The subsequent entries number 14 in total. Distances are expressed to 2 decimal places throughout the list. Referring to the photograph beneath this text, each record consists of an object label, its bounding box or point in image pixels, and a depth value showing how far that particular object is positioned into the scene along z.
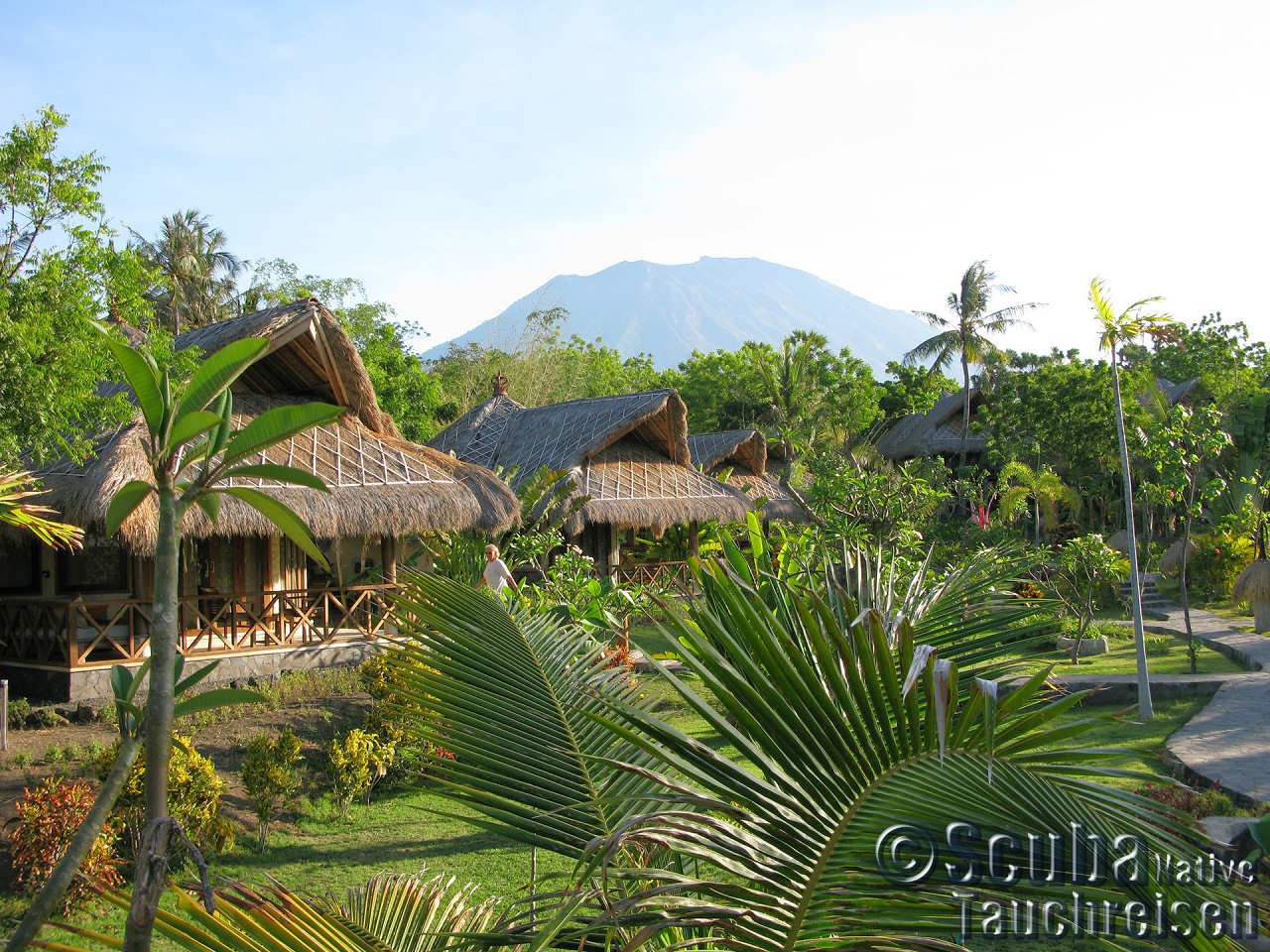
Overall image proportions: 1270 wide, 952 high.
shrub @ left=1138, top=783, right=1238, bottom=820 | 5.80
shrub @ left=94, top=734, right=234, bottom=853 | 5.78
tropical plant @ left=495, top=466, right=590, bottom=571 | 12.43
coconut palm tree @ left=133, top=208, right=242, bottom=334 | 29.83
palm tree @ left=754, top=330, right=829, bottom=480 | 29.86
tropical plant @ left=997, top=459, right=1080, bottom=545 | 17.62
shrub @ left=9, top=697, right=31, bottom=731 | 8.57
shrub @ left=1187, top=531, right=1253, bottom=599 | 17.41
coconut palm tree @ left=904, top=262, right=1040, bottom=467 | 27.80
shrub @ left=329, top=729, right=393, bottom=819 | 7.11
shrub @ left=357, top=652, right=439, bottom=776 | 7.66
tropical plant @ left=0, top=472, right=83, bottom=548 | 4.54
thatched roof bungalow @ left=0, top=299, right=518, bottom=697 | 9.51
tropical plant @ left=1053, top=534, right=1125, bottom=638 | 12.23
